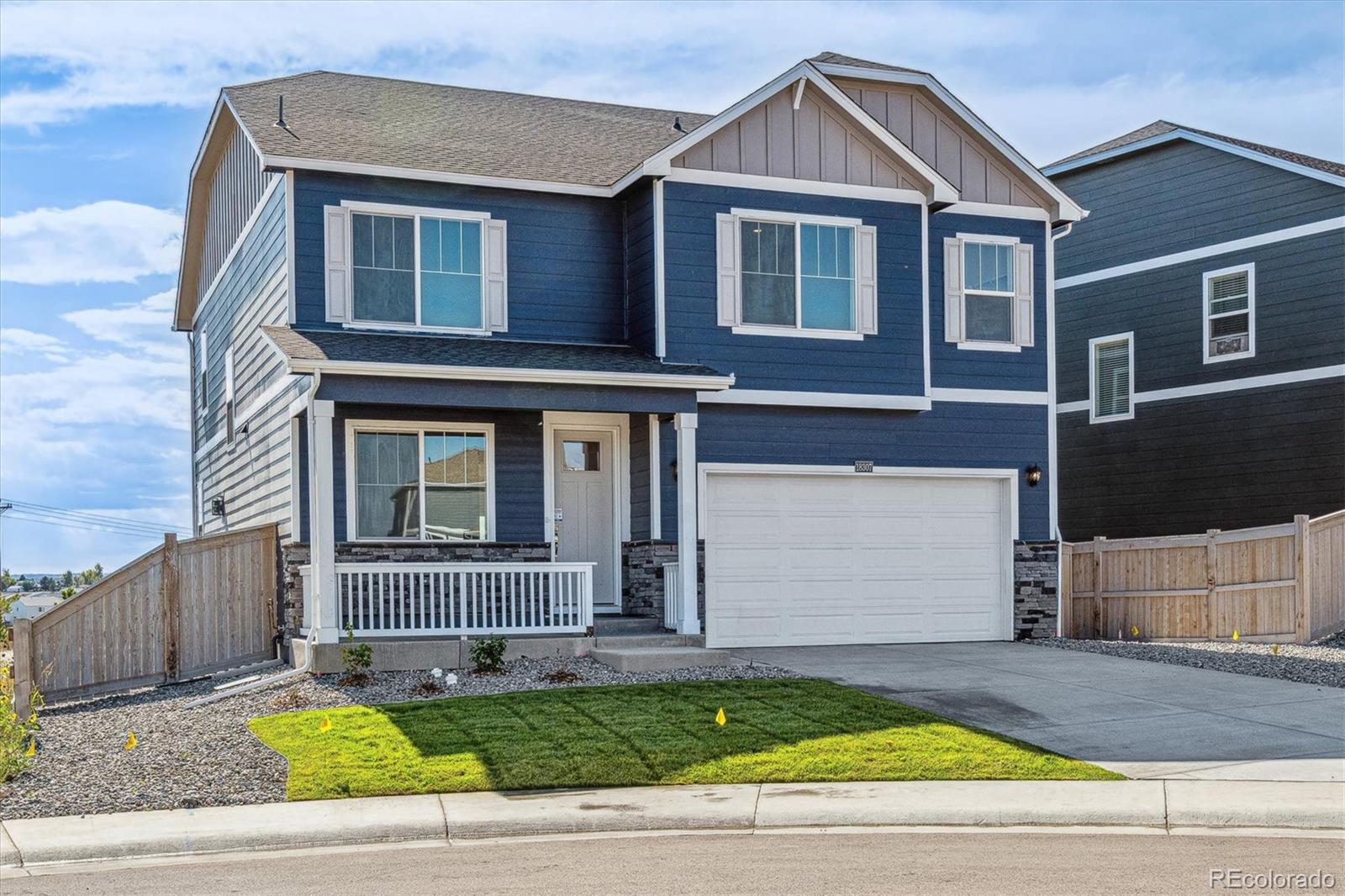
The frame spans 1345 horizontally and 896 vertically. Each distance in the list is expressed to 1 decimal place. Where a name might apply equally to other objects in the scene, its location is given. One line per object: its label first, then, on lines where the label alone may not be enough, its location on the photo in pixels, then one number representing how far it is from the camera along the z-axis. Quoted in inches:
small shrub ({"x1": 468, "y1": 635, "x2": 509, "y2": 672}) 561.0
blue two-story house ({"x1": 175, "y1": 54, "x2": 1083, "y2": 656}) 629.3
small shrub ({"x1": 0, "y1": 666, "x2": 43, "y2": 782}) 404.2
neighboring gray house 824.9
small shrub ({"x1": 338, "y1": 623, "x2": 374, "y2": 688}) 543.8
